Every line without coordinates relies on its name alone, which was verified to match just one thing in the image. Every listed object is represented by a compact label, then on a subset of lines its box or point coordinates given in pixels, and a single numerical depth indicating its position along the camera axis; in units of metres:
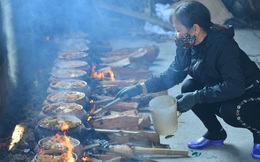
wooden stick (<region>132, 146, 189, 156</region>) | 4.25
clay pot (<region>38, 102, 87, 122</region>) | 4.49
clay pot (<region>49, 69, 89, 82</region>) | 5.88
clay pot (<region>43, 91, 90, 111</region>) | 4.92
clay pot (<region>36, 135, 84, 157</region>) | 3.69
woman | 3.68
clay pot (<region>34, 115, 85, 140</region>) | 4.02
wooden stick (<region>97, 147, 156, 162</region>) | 4.04
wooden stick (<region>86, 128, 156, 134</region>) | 4.51
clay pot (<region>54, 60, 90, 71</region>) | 6.47
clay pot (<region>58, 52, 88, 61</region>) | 7.07
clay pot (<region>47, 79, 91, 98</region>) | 5.38
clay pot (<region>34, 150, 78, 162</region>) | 3.46
